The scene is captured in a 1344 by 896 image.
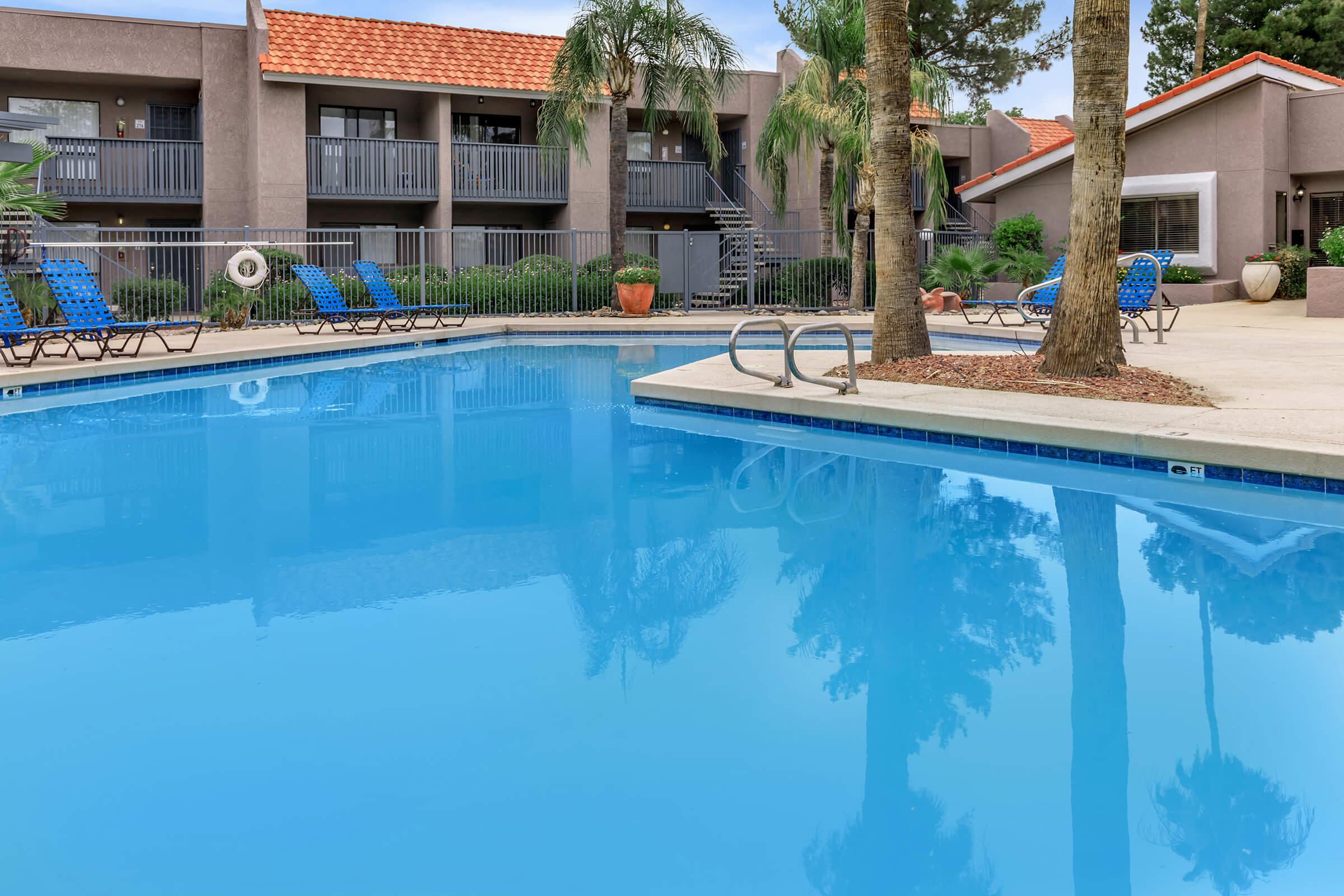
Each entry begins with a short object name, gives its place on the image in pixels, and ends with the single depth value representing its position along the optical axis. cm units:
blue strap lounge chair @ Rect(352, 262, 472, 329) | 1986
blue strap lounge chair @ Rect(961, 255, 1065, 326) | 1745
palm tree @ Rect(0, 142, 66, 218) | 1459
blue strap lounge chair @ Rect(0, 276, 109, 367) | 1337
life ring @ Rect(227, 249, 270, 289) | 1930
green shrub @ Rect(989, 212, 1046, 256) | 2684
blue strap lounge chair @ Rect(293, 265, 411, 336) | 1900
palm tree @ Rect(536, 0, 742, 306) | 2216
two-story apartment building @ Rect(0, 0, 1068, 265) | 2503
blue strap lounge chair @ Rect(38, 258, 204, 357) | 1399
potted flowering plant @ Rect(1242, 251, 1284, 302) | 2288
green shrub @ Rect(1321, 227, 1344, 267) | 1975
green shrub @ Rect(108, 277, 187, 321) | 2067
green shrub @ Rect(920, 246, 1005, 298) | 2522
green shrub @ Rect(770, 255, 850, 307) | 2620
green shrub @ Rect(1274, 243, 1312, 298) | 2334
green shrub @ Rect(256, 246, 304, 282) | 2198
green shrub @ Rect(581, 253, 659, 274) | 2488
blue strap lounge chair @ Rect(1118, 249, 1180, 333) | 1667
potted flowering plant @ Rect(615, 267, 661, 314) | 2377
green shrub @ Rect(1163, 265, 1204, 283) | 2417
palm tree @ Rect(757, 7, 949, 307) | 2259
